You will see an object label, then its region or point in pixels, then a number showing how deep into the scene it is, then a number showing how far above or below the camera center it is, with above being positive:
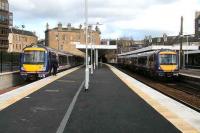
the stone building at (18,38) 63.84 +8.08
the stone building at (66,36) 75.27 +9.80
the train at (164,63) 18.88 -0.05
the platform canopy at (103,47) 38.67 +2.98
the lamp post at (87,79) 10.71 -0.90
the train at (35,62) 17.00 -0.01
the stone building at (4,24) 53.11 +10.05
